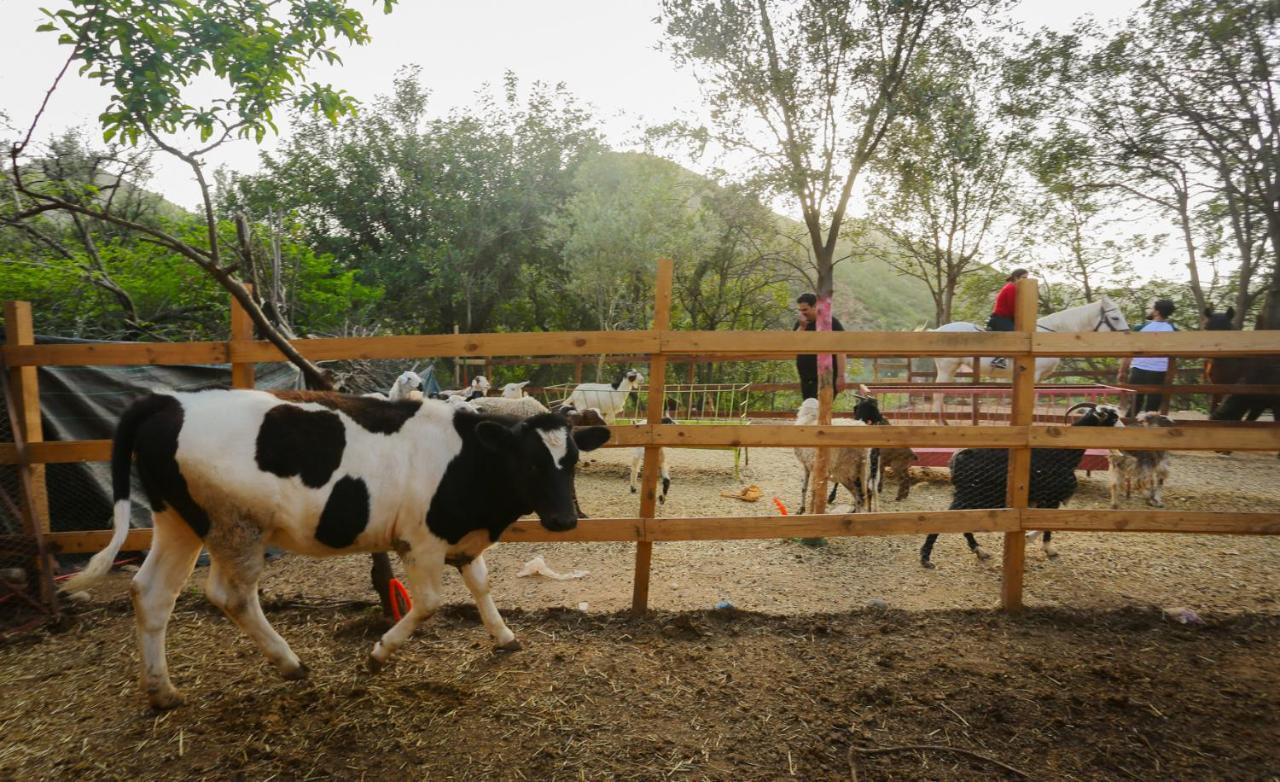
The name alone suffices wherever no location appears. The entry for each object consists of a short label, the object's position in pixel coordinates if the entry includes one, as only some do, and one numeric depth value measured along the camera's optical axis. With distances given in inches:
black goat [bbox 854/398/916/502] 299.6
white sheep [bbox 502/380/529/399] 428.3
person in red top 357.4
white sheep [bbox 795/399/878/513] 267.0
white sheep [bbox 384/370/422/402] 361.7
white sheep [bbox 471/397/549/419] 248.5
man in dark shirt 271.7
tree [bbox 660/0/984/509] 455.2
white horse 378.6
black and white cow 110.6
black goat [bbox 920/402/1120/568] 222.7
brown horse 402.3
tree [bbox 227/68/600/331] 860.6
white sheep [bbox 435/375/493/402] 366.2
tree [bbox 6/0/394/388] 134.2
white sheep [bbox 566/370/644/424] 454.6
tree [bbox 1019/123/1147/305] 557.0
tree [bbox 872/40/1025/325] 471.5
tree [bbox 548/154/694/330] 791.7
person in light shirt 385.7
